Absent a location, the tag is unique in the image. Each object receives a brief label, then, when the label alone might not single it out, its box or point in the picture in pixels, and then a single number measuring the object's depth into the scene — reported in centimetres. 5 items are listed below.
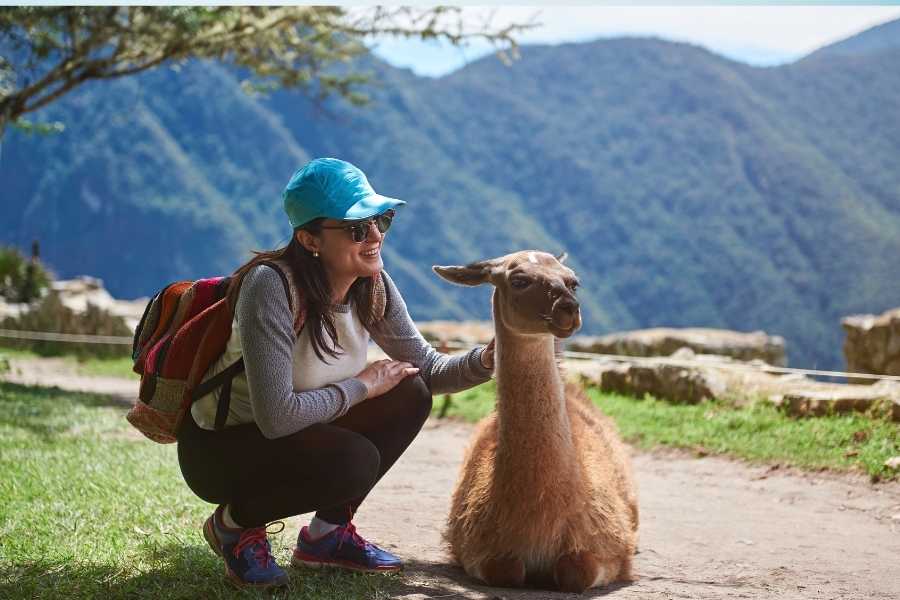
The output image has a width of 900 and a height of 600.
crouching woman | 298
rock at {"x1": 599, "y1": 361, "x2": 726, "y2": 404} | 793
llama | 340
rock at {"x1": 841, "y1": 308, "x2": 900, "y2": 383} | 935
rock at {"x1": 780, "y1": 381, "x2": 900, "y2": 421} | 655
